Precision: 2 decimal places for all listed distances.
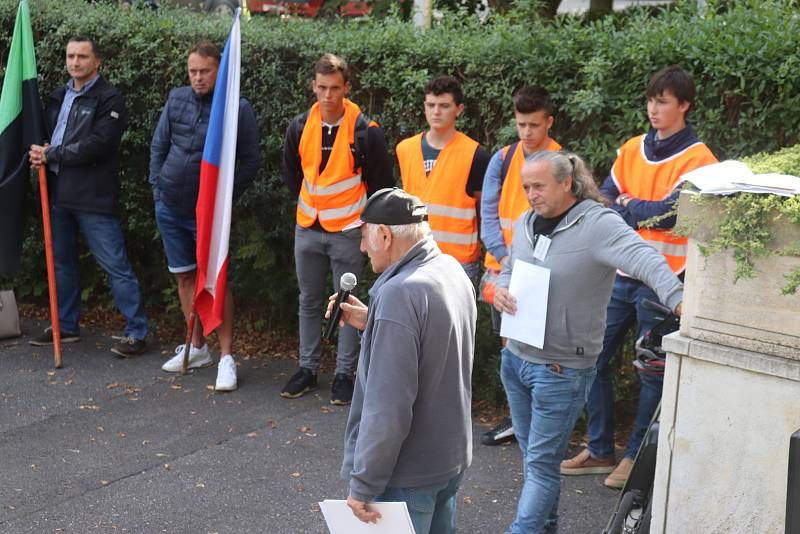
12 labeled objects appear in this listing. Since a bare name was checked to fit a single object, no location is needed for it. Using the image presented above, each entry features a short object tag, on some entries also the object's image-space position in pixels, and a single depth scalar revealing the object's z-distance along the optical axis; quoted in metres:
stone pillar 3.89
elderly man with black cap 3.45
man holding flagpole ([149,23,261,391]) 7.34
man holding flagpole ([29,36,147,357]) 7.78
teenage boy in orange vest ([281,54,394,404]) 6.90
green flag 7.93
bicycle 4.48
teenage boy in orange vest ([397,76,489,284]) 6.45
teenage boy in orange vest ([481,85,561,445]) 6.01
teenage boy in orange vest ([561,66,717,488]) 5.55
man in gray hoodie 4.50
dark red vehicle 10.14
